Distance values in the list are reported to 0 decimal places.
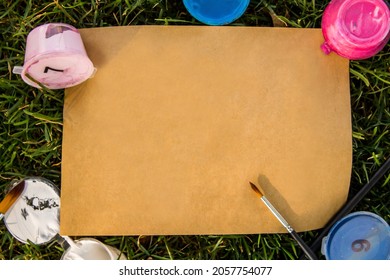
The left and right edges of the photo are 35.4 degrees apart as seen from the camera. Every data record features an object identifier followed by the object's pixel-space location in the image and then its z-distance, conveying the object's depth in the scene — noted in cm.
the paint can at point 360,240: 37
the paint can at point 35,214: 38
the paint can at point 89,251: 38
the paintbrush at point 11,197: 37
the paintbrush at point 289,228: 37
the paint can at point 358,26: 36
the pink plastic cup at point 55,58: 36
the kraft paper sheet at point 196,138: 38
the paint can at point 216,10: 38
